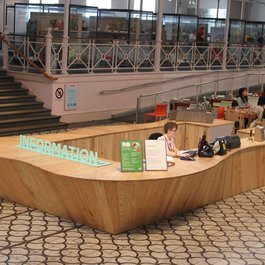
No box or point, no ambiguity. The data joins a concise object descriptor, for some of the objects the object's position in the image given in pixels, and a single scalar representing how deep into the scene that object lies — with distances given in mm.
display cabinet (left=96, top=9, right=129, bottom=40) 16438
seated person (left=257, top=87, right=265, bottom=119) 14436
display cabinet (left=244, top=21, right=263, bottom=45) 22106
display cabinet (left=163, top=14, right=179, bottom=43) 18953
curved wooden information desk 6785
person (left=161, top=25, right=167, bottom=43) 18516
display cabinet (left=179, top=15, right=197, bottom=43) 19203
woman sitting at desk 8281
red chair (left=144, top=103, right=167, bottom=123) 14410
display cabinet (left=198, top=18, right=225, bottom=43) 20641
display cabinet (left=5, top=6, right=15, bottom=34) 19203
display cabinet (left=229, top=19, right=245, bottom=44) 21219
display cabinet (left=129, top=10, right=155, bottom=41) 17228
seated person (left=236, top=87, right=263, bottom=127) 13491
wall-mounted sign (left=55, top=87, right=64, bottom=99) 14648
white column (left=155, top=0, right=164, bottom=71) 17359
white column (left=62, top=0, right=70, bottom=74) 14789
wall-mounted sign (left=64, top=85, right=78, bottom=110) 14922
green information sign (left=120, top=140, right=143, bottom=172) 7047
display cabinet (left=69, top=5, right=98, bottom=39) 15477
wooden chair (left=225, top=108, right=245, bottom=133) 13602
